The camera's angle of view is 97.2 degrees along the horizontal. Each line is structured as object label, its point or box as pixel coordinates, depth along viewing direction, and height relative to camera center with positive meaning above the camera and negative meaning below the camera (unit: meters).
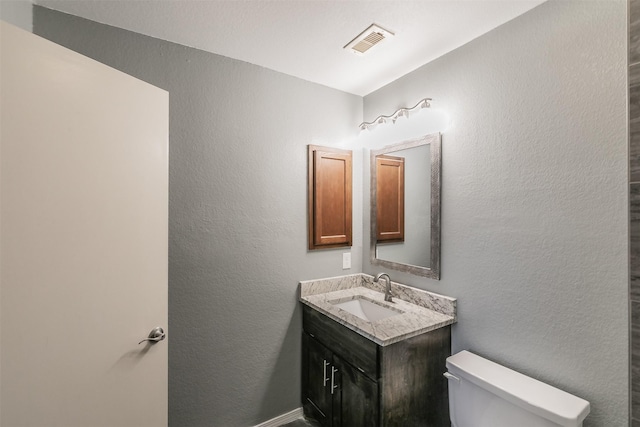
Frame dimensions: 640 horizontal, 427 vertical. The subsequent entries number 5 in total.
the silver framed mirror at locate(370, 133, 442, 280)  1.77 +0.05
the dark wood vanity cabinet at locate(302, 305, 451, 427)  1.42 -0.91
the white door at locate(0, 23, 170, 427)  0.87 -0.10
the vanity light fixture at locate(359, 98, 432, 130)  1.77 +0.69
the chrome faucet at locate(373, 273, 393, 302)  1.94 -0.54
